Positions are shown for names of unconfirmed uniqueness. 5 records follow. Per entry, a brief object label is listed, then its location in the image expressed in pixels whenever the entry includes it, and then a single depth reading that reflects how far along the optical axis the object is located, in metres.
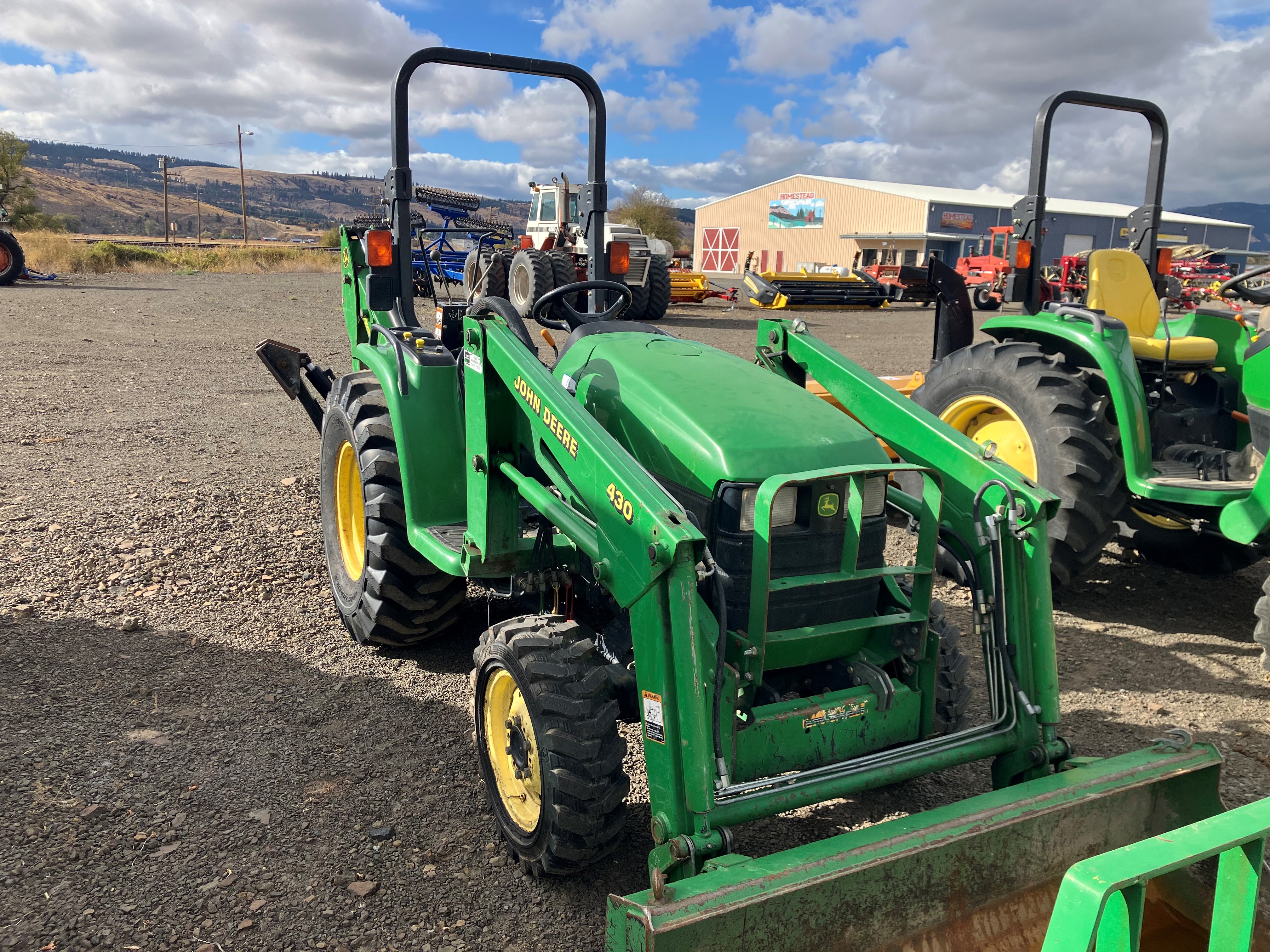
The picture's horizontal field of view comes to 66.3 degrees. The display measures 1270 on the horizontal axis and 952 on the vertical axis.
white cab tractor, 15.05
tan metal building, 47.94
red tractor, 23.75
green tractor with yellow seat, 4.25
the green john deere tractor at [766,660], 1.92
